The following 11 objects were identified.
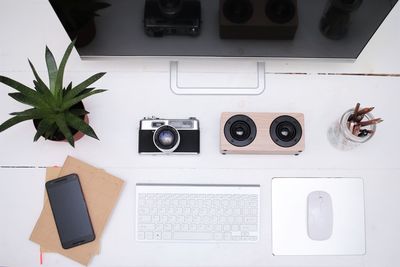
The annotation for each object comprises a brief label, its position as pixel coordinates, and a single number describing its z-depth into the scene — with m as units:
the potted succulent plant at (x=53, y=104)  0.92
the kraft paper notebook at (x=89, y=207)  1.00
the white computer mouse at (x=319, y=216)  1.01
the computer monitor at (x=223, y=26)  0.90
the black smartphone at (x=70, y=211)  1.00
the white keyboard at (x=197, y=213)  1.02
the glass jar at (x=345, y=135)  0.99
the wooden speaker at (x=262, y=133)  0.99
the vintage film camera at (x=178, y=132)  1.02
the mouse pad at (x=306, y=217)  1.01
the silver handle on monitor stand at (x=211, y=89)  1.07
